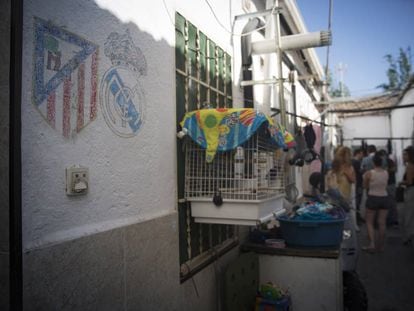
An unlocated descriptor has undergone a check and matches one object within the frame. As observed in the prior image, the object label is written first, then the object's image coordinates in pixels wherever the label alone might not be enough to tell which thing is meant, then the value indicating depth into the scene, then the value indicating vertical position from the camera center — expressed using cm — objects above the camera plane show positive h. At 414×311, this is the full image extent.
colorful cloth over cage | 290 +33
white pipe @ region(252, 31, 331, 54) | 510 +198
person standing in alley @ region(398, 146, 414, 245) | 646 -83
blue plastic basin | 407 -96
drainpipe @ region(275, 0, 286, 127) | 497 +141
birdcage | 304 -24
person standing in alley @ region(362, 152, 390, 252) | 676 -88
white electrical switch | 189 -11
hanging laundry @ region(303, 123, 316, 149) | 645 +50
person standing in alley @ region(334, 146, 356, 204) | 605 -30
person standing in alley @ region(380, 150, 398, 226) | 826 -49
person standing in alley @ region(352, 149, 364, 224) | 888 -47
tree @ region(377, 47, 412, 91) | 2397 +702
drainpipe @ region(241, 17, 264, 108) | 500 +168
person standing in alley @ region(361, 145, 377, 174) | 901 -7
